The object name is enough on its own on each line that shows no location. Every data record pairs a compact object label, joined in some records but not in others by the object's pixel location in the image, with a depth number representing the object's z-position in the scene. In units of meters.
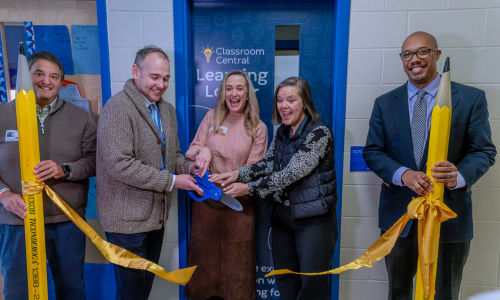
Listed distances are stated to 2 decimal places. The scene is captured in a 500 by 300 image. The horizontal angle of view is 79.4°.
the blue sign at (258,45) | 2.07
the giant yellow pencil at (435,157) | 1.13
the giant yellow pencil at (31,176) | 1.25
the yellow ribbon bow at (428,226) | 1.21
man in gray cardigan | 1.52
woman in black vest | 1.61
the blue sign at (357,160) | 2.02
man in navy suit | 1.49
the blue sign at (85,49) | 2.02
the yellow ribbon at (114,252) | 1.42
